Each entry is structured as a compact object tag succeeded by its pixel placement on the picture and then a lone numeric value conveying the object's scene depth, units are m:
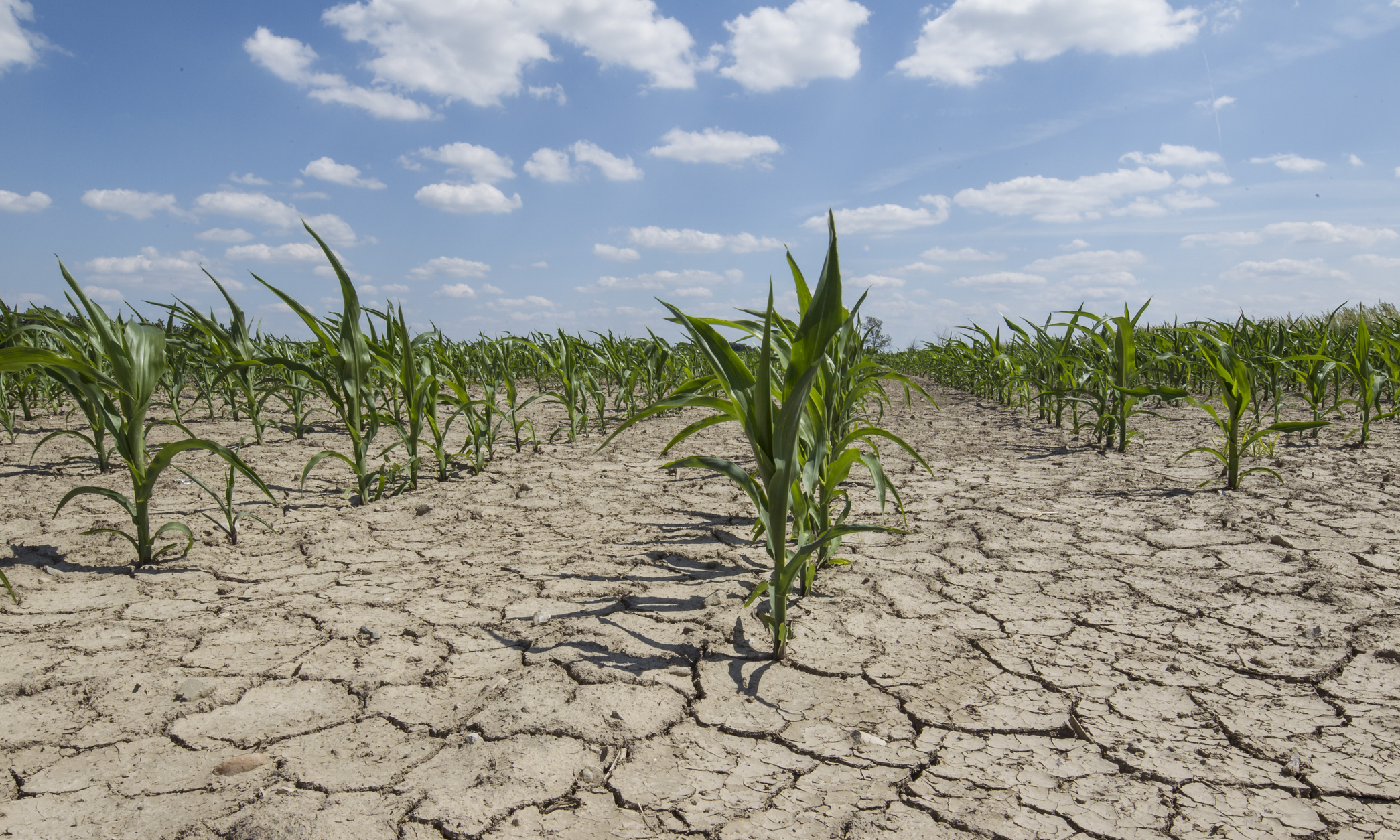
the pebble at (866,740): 1.12
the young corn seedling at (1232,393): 2.49
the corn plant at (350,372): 2.31
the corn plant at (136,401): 1.72
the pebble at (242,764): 1.05
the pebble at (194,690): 1.26
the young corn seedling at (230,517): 1.98
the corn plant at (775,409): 1.15
